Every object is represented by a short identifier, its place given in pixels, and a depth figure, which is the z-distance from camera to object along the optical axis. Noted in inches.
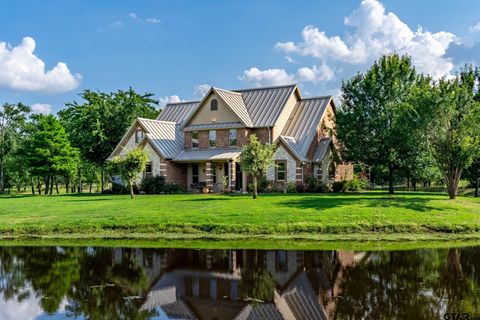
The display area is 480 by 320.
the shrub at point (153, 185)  1887.3
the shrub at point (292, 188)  1711.4
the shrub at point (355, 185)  1738.4
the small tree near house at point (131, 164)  1519.4
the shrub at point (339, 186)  1733.5
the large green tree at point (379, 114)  1632.6
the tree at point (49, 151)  2225.1
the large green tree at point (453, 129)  1273.4
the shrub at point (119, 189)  1981.8
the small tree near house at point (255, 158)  1375.5
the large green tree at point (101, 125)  2324.1
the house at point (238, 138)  1787.6
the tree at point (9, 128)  2977.4
